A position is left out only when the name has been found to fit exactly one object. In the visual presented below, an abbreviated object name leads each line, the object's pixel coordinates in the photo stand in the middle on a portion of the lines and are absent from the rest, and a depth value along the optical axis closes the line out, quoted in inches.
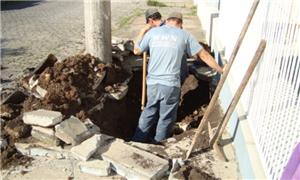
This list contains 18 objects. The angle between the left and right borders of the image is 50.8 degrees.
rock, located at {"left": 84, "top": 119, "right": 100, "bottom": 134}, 146.7
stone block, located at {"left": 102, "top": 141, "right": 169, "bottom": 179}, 123.2
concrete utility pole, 190.9
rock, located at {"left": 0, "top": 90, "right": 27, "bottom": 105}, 166.9
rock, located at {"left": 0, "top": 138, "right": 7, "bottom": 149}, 138.9
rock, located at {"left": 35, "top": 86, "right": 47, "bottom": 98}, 166.4
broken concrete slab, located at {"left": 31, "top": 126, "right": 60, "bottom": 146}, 138.7
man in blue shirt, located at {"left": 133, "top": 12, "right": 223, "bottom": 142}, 157.5
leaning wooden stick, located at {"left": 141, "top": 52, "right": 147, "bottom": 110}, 188.7
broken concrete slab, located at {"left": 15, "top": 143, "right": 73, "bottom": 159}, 137.2
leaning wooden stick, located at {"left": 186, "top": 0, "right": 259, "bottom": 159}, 126.2
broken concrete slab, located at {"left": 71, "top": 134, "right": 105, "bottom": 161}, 130.8
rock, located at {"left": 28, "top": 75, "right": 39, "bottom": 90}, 175.6
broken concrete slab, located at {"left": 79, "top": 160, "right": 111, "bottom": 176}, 125.7
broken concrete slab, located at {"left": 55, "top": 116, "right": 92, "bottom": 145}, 136.4
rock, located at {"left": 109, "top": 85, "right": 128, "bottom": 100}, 184.1
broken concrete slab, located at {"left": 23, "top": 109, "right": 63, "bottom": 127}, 137.7
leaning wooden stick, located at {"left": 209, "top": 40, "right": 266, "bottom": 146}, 113.6
